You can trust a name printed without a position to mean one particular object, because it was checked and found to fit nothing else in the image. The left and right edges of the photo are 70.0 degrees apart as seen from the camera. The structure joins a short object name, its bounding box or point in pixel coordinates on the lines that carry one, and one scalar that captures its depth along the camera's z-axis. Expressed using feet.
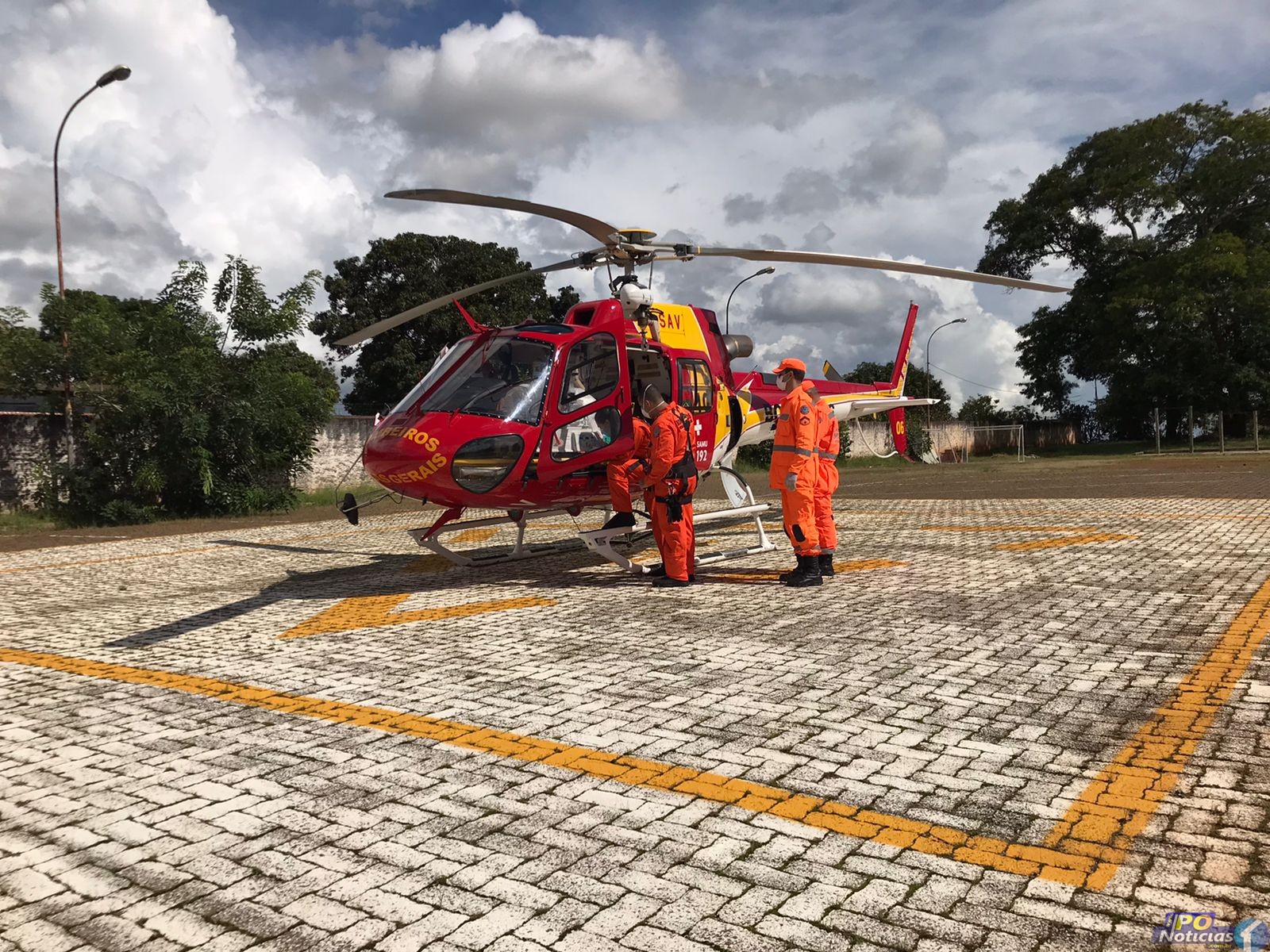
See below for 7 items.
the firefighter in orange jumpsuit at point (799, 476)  26.37
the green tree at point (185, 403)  62.59
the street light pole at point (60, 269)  58.29
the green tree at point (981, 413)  196.24
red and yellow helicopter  26.02
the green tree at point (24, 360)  59.93
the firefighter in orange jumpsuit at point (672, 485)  27.73
